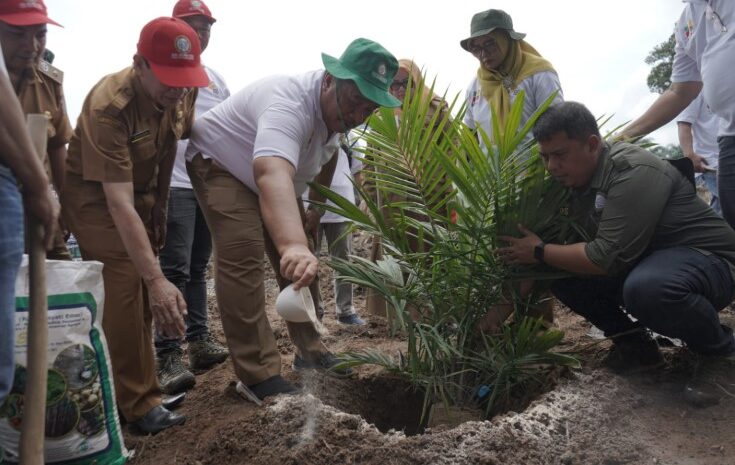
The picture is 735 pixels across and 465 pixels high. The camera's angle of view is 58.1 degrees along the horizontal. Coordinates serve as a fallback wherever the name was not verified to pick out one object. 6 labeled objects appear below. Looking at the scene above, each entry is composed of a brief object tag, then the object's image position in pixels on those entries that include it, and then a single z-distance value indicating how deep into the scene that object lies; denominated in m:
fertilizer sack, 2.06
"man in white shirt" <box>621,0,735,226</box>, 2.68
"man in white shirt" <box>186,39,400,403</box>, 2.44
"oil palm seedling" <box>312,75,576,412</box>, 2.53
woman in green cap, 3.50
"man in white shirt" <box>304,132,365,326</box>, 4.52
